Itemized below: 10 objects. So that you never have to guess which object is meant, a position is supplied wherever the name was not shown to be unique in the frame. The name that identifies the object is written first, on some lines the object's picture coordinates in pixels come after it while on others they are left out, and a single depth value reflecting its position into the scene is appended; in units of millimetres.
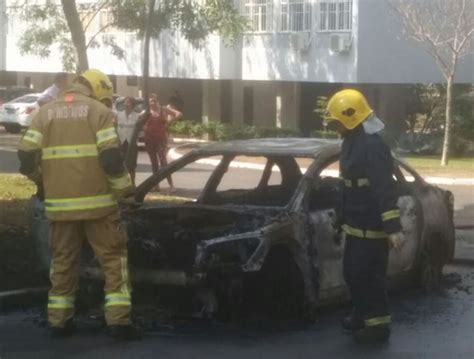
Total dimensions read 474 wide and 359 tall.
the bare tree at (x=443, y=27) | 27859
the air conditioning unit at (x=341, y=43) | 30891
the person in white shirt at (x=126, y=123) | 17781
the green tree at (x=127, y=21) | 25062
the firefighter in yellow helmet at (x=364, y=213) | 8391
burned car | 8742
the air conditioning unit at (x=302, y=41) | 32250
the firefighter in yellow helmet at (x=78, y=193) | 8398
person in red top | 19797
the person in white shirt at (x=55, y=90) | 13938
